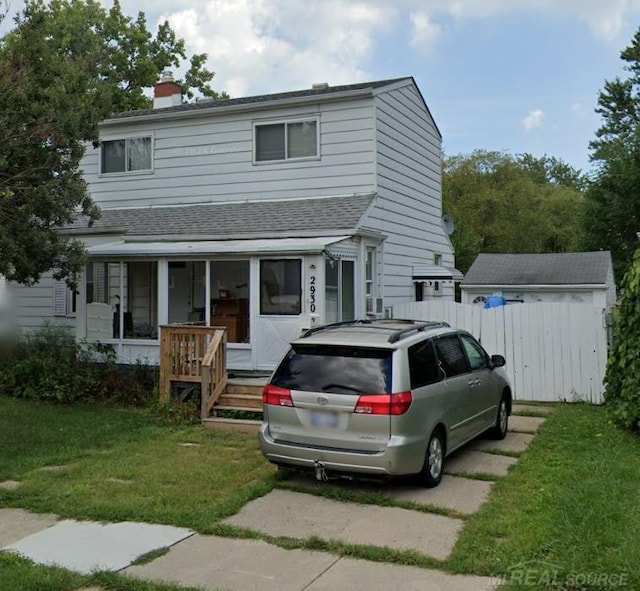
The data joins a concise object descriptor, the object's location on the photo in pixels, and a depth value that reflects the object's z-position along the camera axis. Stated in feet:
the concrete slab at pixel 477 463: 23.27
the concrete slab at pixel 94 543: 15.51
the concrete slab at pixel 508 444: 26.68
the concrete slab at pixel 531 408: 34.79
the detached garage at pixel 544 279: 81.15
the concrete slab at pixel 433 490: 19.66
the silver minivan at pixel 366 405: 19.72
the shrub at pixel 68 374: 37.06
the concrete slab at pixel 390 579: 13.92
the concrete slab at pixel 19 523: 17.24
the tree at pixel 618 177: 96.73
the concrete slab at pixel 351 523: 16.57
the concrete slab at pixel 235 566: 14.25
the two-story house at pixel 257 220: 38.22
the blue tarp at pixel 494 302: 52.75
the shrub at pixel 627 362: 26.03
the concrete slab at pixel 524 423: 30.51
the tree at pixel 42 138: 31.71
